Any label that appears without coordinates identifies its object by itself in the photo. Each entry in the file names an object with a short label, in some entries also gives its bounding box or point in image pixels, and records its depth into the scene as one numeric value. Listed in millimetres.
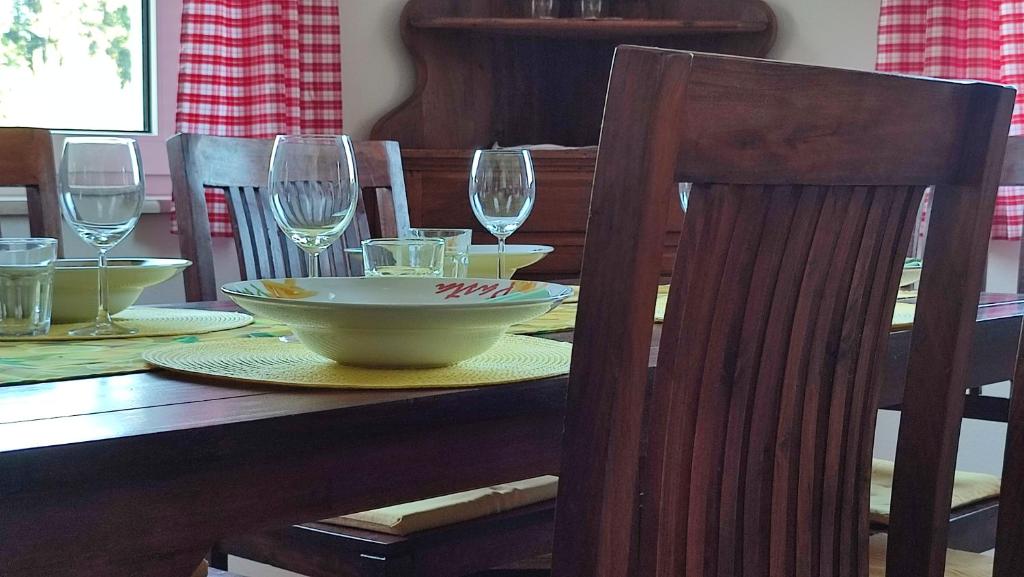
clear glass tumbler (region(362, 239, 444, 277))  1042
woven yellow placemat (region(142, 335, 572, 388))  789
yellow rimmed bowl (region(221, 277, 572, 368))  785
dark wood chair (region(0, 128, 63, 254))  1600
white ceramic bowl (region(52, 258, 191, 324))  1143
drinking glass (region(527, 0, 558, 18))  2947
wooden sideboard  2646
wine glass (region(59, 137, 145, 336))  1047
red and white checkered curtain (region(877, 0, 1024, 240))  2744
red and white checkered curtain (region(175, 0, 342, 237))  2664
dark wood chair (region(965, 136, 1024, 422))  1948
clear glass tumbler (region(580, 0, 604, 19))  2949
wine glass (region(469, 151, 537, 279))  1372
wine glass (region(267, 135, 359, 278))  1067
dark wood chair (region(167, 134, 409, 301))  1622
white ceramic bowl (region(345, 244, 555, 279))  1386
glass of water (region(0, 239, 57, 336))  995
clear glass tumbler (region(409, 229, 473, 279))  1185
